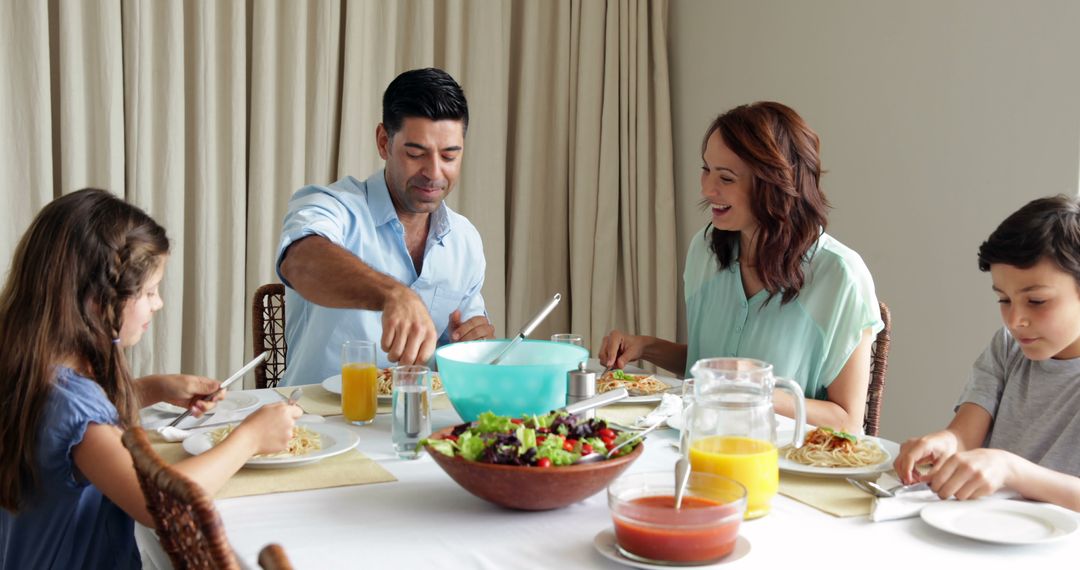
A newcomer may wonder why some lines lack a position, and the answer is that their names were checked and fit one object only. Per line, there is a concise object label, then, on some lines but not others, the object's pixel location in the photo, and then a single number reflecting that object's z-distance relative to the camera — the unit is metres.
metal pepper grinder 1.74
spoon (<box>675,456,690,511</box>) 1.15
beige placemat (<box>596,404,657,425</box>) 1.81
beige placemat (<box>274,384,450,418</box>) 1.92
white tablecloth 1.13
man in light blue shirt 2.52
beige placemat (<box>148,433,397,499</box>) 1.38
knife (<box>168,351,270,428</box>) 1.72
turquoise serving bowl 1.63
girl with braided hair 1.43
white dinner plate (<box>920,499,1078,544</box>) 1.18
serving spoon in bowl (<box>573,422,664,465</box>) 1.27
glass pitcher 1.27
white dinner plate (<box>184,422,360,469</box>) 1.45
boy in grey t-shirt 1.64
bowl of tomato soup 1.08
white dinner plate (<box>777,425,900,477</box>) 1.42
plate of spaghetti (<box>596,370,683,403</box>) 1.96
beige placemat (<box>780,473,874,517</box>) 1.31
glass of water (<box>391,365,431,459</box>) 1.55
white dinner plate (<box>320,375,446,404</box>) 2.04
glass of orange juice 1.78
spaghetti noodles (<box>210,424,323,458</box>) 1.51
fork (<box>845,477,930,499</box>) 1.34
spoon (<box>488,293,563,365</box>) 1.78
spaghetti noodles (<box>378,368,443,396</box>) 1.98
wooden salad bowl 1.22
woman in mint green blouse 2.11
